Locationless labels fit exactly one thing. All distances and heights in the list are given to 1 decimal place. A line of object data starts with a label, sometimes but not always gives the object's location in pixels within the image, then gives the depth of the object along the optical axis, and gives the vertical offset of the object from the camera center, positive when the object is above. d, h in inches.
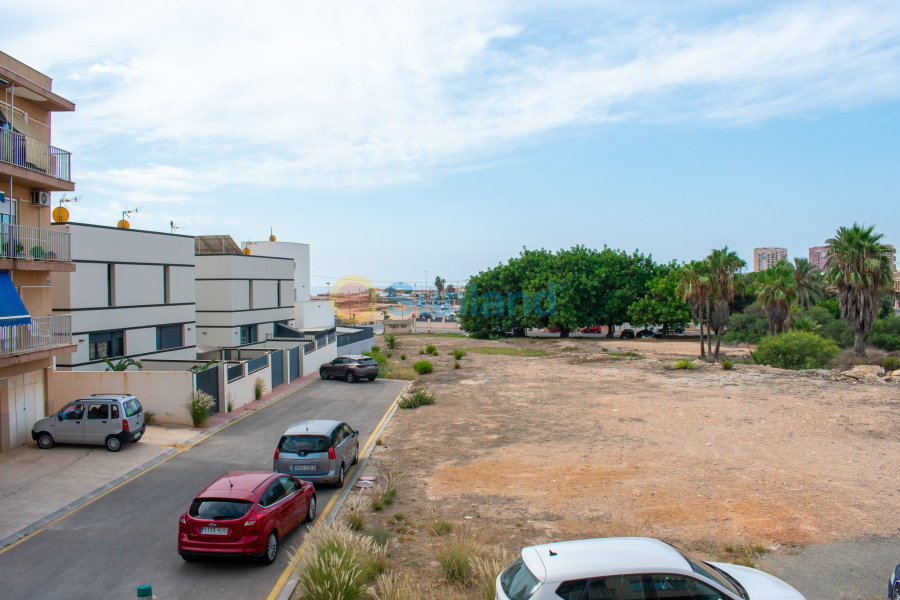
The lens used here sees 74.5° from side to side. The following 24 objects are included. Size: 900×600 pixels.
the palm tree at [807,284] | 2465.6 +54.9
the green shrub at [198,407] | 855.1 -150.3
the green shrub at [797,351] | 1625.2 -153.7
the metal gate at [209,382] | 890.7 -121.7
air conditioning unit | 753.0 +136.5
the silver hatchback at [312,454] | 560.4 -145.5
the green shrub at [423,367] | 1584.6 -179.9
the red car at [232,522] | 378.0 -142.6
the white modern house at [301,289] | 2278.5 +54.6
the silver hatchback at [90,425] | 701.9 -143.4
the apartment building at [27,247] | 677.9 +71.7
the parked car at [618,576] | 233.5 -112.8
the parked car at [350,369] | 1384.1 -158.1
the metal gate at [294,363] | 1366.9 -141.9
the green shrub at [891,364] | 1534.2 -179.2
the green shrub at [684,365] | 1553.9 -177.9
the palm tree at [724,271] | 1963.6 +87.2
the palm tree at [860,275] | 1701.5 +58.1
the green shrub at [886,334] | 2071.9 -139.9
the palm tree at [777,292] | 1982.0 +15.3
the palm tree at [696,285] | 1974.7 +41.3
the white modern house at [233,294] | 1520.7 +24.4
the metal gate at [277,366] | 1249.7 -137.6
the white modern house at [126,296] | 1008.2 +16.1
